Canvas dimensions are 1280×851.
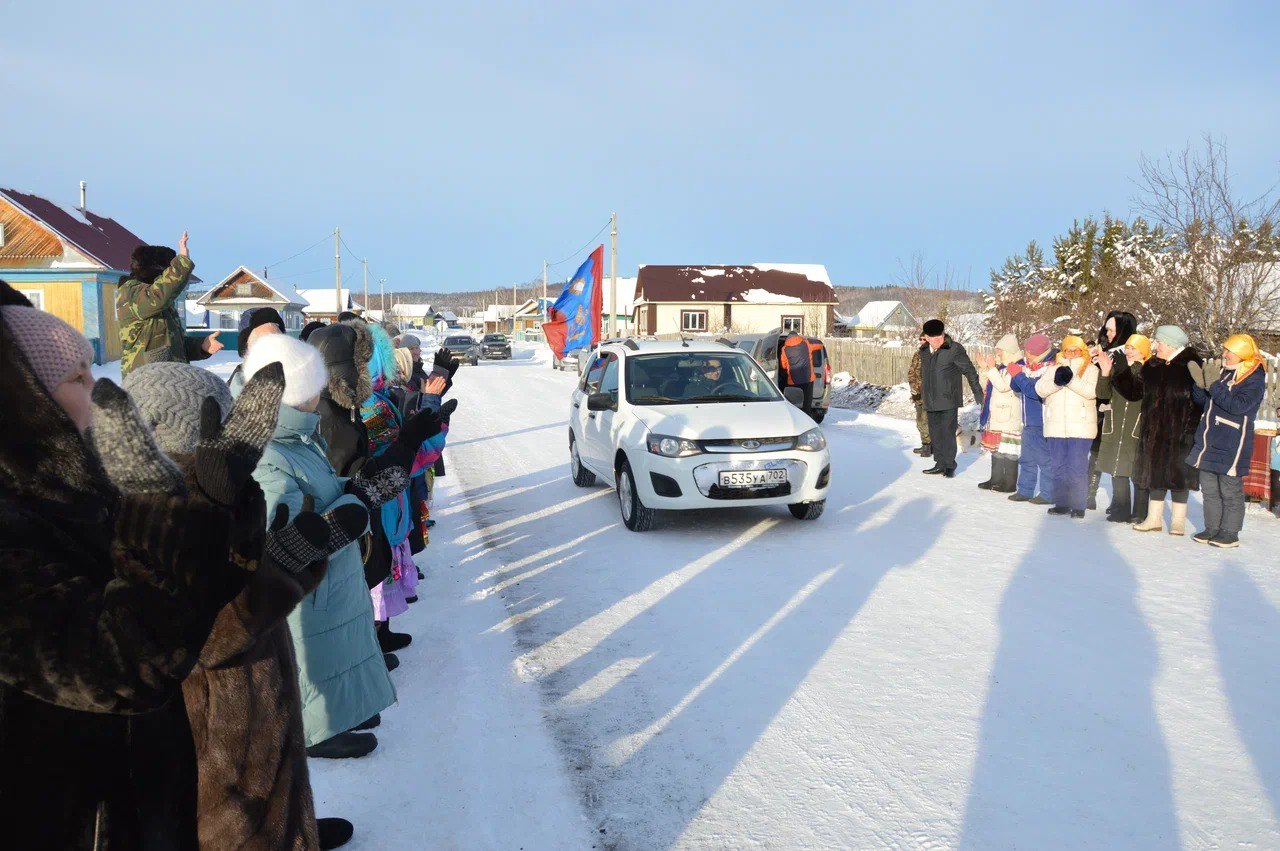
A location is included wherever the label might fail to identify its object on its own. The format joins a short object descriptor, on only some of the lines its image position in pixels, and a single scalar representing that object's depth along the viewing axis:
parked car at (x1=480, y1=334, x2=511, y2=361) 46.41
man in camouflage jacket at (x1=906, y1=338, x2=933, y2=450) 12.80
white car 7.66
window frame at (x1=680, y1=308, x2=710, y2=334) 60.75
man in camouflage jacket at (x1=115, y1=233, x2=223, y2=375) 5.92
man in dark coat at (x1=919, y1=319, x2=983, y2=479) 10.98
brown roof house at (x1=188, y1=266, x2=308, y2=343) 57.38
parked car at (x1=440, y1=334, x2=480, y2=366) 42.31
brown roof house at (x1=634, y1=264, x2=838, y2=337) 60.41
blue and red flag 23.59
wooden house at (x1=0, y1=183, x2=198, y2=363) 31.28
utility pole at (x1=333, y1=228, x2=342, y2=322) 53.55
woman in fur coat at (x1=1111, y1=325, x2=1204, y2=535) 7.77
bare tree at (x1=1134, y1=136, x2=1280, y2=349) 13.69
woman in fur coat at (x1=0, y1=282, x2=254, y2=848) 1.46
